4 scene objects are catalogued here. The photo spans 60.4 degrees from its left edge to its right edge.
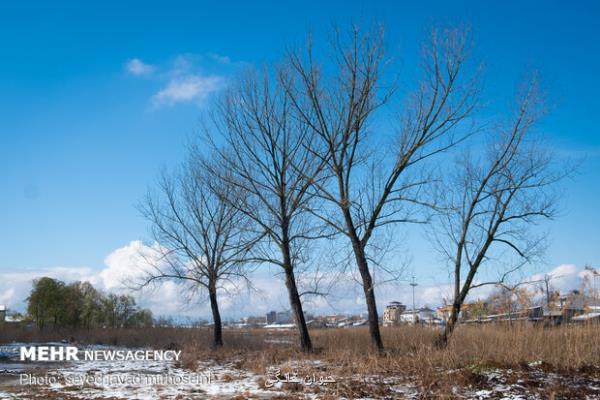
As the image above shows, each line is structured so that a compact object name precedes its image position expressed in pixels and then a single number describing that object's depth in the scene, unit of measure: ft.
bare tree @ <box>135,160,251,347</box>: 69.62
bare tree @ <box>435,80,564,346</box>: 47.70
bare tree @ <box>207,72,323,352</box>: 49.88
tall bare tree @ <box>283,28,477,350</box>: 42.57
